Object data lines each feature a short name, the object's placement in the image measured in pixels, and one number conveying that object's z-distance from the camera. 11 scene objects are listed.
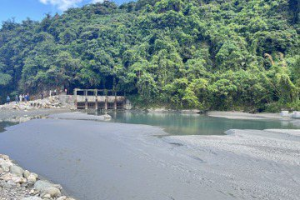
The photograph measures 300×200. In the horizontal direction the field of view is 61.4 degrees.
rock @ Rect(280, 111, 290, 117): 42.05
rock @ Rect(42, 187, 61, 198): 9.52
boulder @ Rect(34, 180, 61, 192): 10.00
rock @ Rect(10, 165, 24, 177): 11.81
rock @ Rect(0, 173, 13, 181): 10.96
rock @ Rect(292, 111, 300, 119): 39.09
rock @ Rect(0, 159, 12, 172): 12.29
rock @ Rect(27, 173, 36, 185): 11.07
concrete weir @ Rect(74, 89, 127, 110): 60.23
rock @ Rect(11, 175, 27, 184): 10.90
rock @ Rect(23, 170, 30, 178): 11.68
